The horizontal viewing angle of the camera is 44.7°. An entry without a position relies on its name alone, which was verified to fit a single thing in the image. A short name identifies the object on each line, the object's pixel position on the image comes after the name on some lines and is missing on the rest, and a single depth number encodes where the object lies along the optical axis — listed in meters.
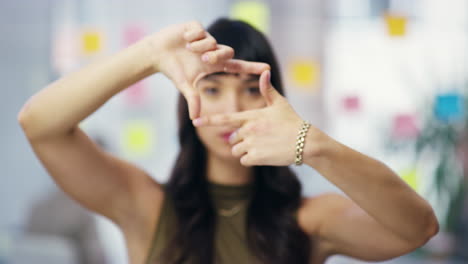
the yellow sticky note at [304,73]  3.72
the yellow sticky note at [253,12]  3.47
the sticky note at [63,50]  3.22
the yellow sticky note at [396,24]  3.49
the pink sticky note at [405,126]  3.64
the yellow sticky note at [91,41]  3.20
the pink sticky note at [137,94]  3.26
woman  0.95
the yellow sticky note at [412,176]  3.61
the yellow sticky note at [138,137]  3.30
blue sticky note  3.54
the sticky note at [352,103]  3.72
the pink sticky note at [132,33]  3.18
